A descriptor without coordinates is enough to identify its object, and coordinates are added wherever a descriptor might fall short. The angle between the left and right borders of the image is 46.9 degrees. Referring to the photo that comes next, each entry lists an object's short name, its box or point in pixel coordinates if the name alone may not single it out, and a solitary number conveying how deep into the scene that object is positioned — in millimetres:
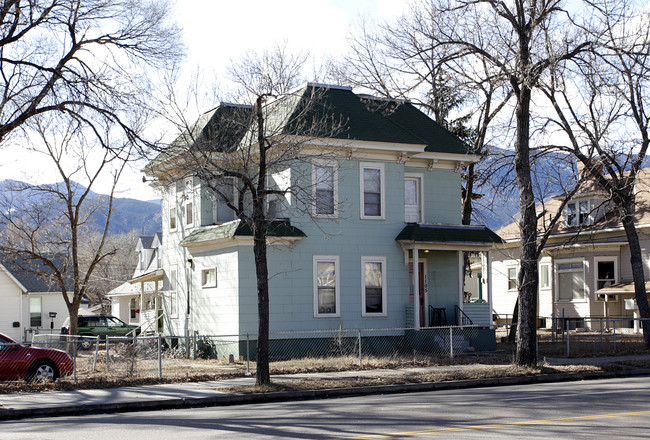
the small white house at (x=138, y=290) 50019
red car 18625
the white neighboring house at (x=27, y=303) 45406
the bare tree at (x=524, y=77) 20250
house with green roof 25047
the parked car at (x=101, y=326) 40531
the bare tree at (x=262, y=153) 17797
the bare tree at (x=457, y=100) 20750
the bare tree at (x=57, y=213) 30816
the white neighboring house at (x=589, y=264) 40094
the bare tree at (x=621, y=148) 23945
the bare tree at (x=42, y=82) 19000
